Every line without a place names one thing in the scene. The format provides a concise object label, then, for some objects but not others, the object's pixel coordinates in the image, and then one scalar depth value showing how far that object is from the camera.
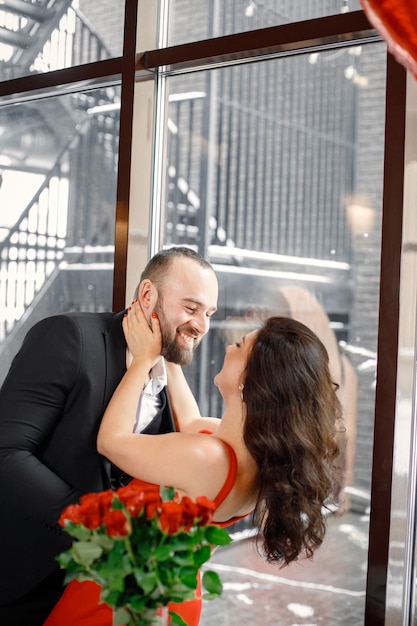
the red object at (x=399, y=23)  0.86
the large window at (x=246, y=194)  2.37
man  2.11
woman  1.96
